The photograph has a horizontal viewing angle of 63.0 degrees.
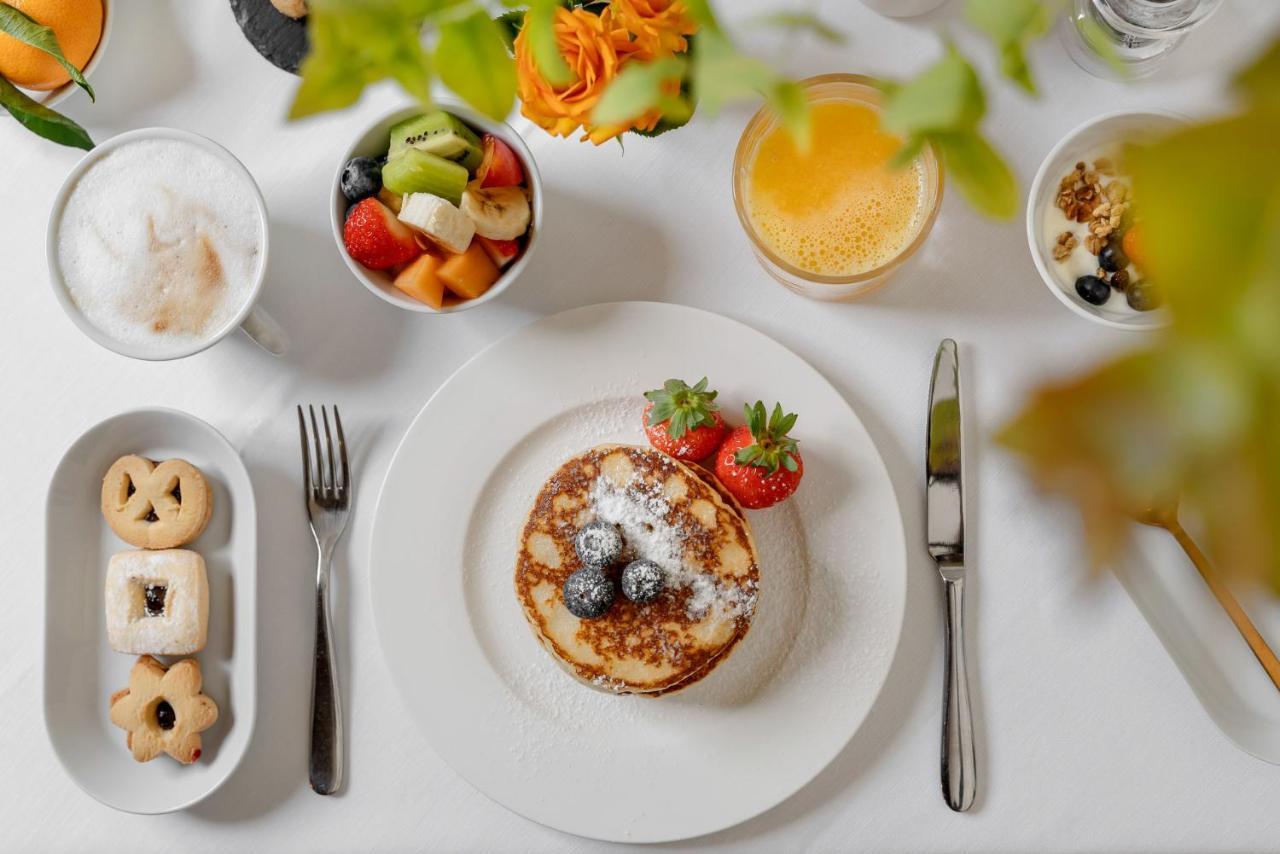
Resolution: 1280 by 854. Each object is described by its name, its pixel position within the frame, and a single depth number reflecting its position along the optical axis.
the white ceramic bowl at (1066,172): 1.25
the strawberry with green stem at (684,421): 1.25
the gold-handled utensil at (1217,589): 1.27
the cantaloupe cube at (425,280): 1.22
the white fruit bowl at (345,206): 1.23
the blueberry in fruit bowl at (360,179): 1.22
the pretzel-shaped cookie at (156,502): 1.34
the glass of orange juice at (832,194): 1.25
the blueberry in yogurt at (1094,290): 1.26
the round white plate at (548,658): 1.30
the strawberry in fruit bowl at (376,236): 1.20
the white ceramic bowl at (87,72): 1.31
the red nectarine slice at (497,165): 1.23
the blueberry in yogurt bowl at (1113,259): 1.25
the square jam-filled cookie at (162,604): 1.31
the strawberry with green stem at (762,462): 1.23
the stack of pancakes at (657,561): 1.25
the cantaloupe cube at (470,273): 1.22
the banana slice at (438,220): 1.17
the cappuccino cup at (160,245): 1.25
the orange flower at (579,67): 0.98
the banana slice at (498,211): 1.19
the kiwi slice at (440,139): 1.20
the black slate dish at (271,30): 1.31
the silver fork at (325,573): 1.34
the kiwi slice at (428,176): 1.18
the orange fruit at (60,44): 1.24
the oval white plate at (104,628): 1.33
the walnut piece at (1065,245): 1.28
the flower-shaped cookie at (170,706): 1.31
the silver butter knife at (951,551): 1.30
